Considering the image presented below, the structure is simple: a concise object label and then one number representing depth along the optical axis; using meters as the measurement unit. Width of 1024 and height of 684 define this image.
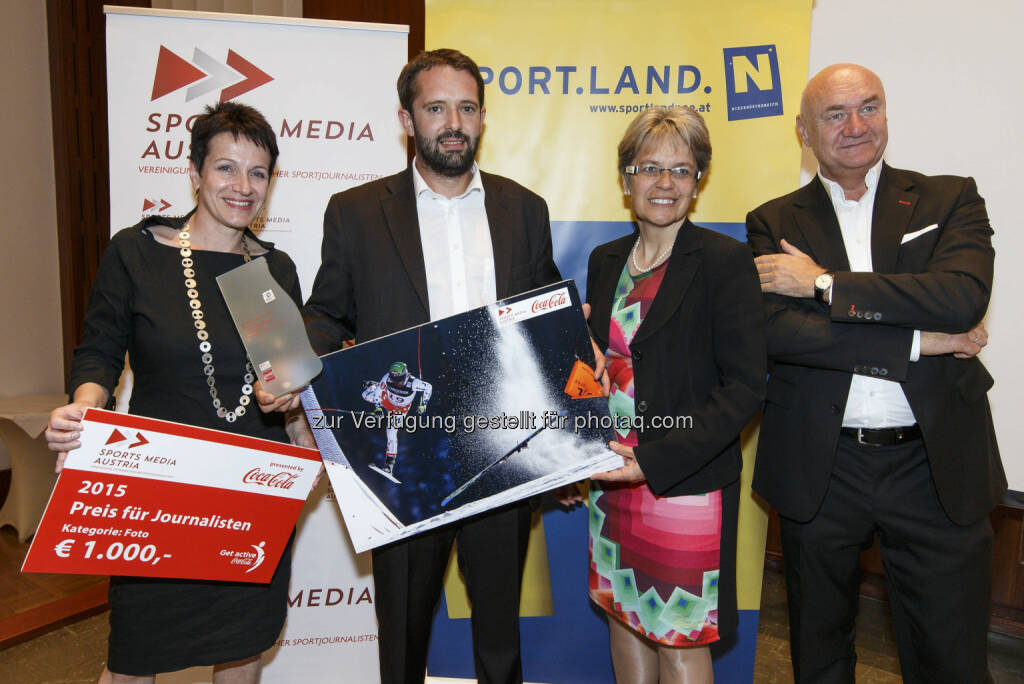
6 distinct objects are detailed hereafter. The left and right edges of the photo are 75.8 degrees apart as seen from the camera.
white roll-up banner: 2.66
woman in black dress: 1.81
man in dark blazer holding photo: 1.88
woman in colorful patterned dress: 1.82
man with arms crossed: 1.88
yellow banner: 2.64
